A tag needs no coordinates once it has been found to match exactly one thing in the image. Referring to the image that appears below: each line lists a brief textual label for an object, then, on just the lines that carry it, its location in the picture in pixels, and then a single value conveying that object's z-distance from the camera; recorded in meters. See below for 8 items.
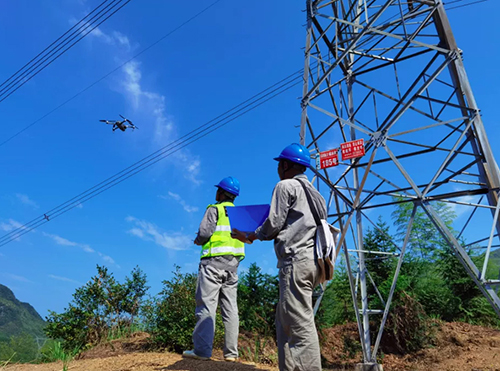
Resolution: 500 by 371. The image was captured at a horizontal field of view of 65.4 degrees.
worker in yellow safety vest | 4.49
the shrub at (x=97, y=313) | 7.15
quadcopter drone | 11.92
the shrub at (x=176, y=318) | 6.03
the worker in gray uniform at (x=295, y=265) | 2.87
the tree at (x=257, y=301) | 8.36
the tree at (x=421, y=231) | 16.26
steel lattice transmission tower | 6.49
